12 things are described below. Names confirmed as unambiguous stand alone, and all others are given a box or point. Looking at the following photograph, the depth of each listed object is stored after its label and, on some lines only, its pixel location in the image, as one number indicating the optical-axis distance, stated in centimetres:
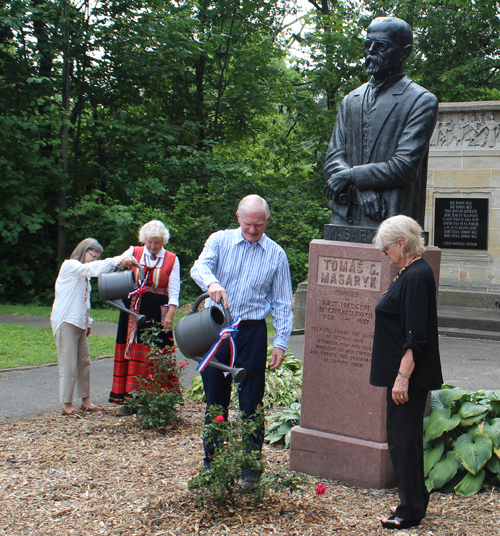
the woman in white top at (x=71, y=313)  588
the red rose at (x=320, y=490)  392
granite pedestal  440
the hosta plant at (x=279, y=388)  647
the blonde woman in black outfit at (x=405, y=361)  352
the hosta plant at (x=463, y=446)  420
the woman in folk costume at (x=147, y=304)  600
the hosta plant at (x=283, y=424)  529
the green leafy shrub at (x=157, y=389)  558
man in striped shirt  400
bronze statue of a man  451
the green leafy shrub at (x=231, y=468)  361
